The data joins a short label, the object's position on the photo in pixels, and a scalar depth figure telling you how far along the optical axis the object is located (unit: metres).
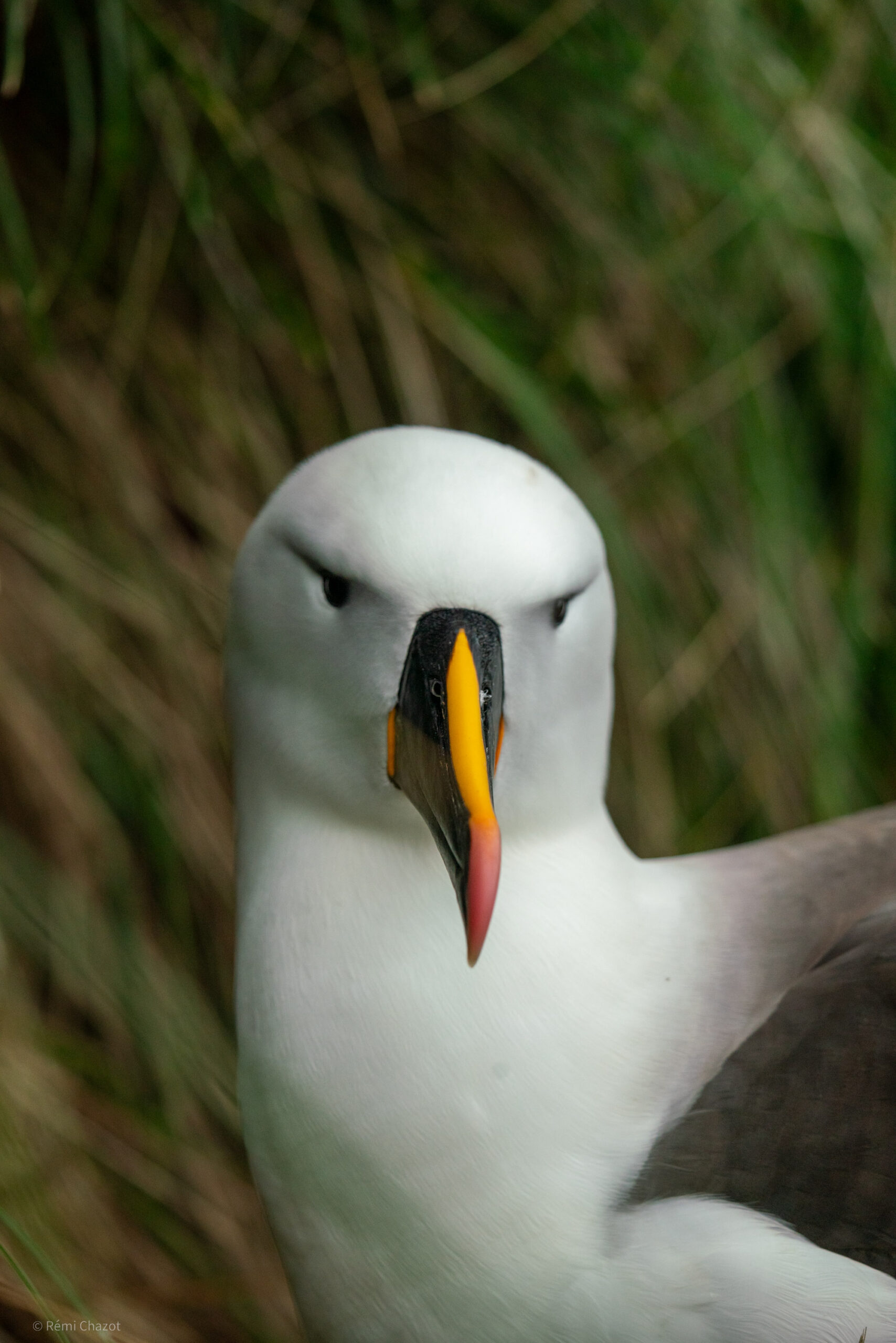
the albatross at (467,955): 4.01
